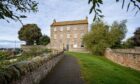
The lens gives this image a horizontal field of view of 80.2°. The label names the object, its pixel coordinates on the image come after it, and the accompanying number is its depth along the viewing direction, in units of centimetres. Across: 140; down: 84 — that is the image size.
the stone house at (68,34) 3158
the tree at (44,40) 3579
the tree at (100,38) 2018
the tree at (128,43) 2593
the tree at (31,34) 3425
